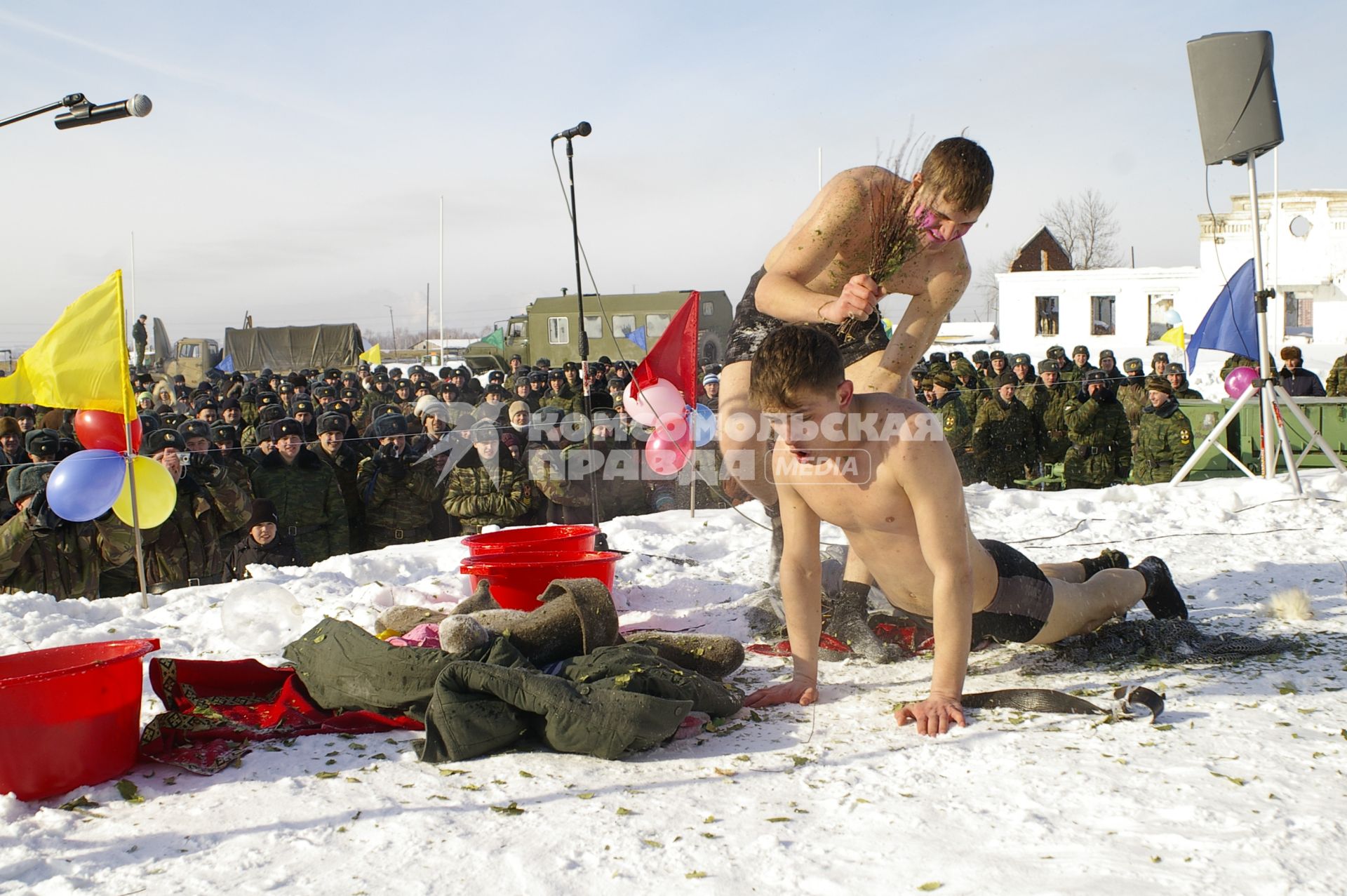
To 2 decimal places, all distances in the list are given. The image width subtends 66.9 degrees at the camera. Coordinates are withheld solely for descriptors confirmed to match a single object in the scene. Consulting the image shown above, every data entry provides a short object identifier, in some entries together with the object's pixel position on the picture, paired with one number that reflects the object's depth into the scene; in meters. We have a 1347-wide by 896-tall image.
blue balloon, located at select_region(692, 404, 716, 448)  7.77
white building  27.17
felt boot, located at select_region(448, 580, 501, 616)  4.20
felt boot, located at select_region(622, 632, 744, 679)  3.53
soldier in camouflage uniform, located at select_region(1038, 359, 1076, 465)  11.26
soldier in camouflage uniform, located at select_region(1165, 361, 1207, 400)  11.80
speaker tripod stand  7.07
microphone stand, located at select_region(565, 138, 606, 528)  6.31
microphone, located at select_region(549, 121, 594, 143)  6.17
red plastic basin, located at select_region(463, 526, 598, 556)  4.90
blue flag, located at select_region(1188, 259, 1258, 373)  8.84
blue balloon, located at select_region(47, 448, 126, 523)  5.07
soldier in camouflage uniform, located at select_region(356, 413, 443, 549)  7.47
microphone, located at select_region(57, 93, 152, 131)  6.07
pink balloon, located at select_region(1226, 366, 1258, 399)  9.86
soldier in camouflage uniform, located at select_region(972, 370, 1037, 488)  10.91
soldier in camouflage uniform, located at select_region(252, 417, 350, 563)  7.01
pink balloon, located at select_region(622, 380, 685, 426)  7.05
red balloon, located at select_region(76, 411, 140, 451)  5.48
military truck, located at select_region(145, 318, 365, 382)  32.03
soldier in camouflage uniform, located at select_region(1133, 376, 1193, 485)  9.83
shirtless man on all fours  2.86
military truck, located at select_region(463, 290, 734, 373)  25.00
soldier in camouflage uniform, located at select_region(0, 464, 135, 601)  5.71
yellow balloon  5.33
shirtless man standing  3.26
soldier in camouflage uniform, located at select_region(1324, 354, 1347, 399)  12.41
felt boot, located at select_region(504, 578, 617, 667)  3.44
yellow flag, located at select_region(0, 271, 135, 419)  4.84
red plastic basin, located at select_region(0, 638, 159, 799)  2.52
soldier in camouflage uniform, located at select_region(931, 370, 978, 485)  10.69
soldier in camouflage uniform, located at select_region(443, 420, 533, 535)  7.45
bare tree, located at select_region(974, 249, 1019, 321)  55.59
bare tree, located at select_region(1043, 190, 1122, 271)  46.44
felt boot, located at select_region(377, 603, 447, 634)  4.12
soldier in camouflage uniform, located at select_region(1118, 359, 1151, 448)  12.20
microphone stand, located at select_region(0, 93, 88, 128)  6.07
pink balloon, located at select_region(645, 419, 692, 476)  7.25
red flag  7.50
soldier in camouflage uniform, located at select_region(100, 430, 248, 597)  6.17
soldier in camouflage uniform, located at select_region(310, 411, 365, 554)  7.54
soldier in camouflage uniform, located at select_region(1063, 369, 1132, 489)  10.49
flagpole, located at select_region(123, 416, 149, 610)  4.65
